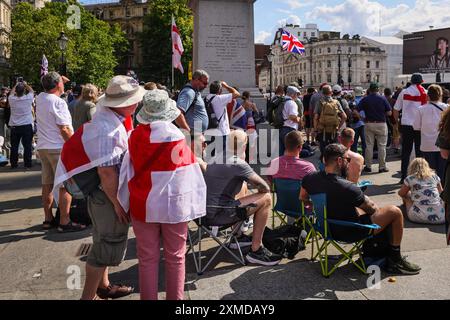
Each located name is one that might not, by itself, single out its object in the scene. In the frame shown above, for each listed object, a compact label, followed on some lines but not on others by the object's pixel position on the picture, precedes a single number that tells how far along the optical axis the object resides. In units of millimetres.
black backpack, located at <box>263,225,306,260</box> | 5250
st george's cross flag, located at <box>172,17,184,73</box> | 19047
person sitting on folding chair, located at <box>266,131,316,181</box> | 5461
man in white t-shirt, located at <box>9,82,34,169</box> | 11320
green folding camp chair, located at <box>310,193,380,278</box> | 4491
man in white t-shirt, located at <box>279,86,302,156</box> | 9578
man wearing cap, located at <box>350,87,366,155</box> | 10791
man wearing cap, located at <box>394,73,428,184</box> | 8977
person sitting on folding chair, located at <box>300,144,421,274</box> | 4500
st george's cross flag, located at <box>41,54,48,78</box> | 19656
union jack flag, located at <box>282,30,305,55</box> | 20609
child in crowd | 6406
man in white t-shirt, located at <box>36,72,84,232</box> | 6207
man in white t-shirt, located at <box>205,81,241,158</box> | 8266
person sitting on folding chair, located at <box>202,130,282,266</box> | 4855
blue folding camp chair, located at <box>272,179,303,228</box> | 5473
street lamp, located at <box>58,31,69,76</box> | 19328
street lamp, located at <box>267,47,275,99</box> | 32197
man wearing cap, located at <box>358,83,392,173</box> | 10117
